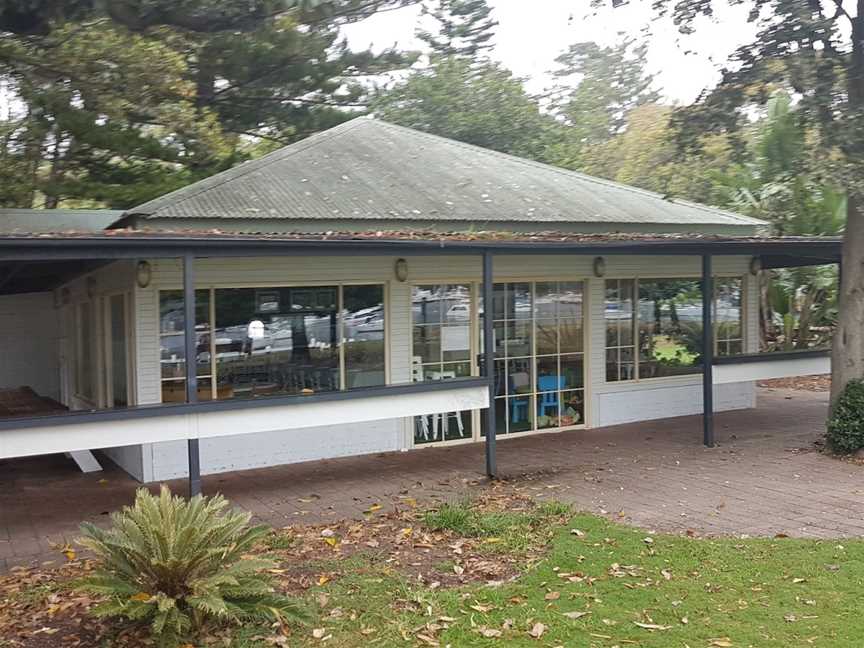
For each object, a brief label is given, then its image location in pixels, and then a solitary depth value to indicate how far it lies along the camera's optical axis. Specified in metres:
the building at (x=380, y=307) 8.45
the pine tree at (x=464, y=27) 45.19
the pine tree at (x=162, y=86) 14.09
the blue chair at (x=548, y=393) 12.50
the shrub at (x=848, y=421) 10.05
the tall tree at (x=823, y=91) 9.66
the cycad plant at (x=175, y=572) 4.93
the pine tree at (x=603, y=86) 51.88
